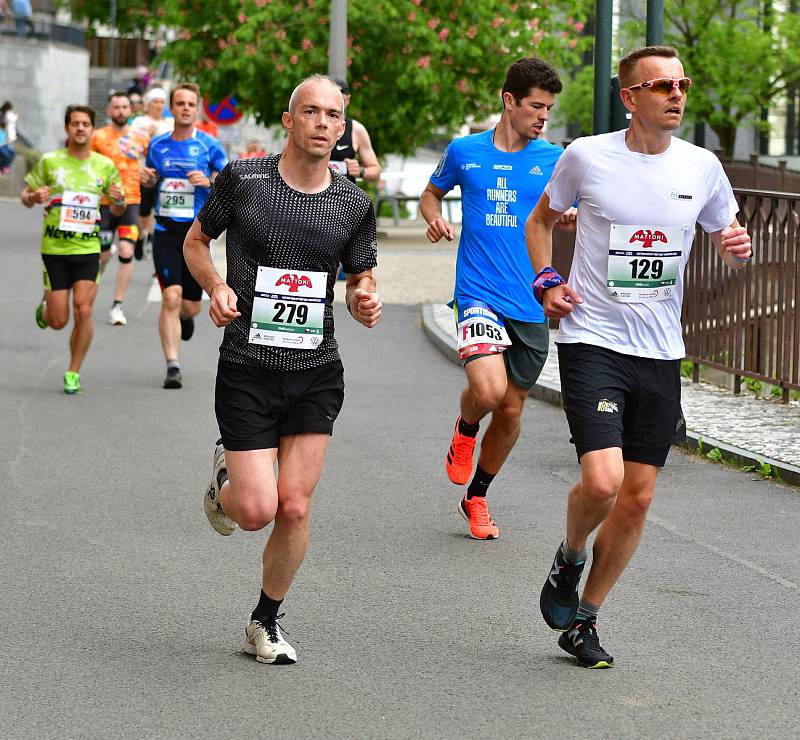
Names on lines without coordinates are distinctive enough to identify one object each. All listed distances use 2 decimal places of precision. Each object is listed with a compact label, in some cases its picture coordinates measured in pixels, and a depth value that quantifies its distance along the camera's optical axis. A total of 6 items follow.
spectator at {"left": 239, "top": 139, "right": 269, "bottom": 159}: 27.36
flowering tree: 26.20
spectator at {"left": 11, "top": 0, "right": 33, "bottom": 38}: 52.38
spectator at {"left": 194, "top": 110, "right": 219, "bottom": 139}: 26.20
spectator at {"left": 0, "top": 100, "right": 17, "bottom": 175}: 44.06
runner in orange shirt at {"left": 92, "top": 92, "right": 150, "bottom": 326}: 16.28
